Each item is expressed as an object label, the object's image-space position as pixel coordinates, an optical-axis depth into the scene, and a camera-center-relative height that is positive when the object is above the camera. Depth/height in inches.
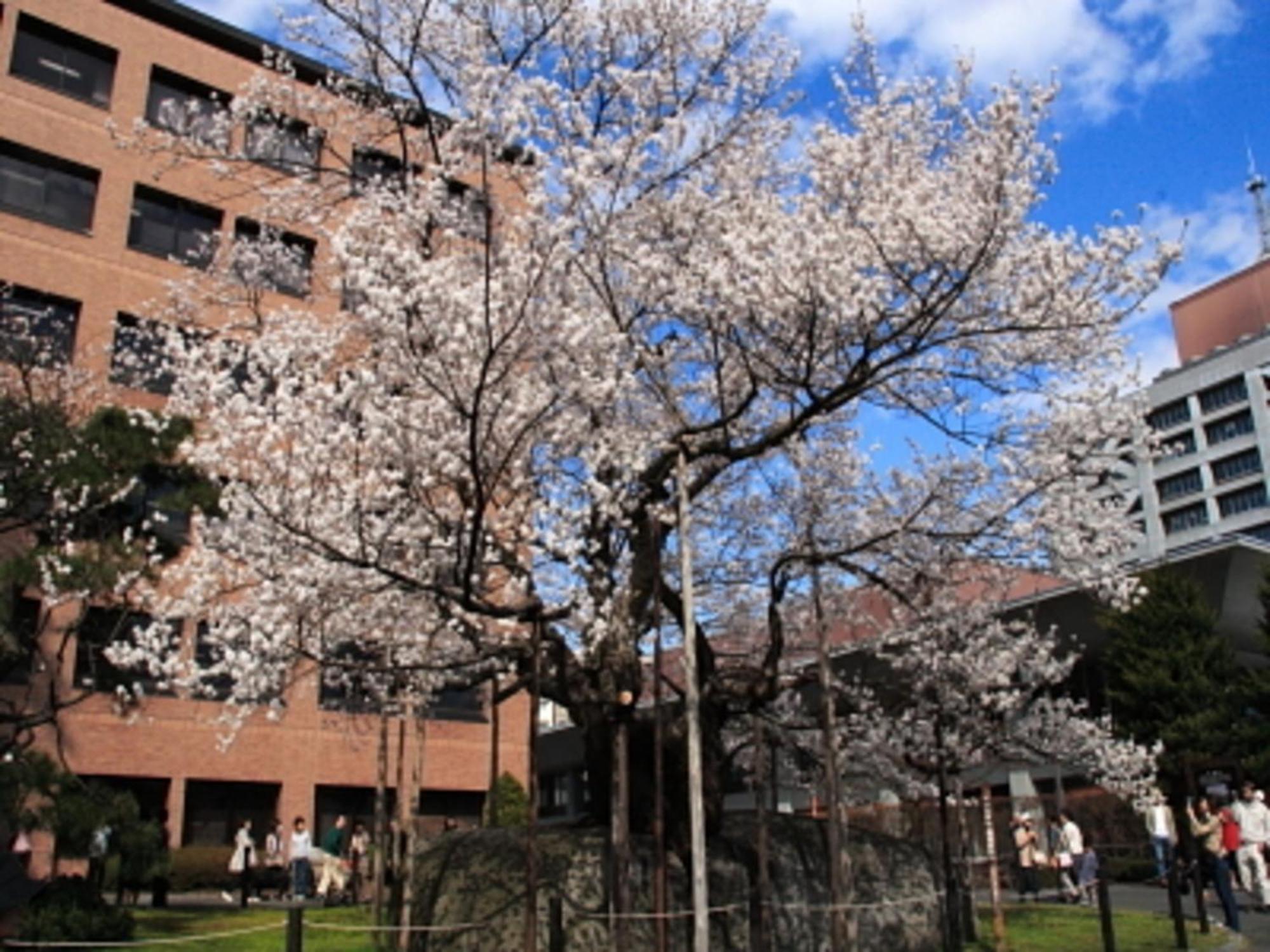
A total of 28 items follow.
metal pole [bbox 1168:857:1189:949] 503.2 -43.3
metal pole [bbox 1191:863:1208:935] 554.6 -46.0
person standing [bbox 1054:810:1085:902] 777.6 -25.1
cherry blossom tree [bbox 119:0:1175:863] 400.5 +180.4
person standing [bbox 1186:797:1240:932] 565.6 -22.1
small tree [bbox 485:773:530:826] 1198.9 +25.6
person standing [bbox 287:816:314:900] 819.4 -18.3
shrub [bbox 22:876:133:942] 497.4 -34.7
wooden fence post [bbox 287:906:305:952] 308.8 -25.6
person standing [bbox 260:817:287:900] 1050.1 -31.7
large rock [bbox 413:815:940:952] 424.5 -26.6
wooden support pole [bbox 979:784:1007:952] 506.0 -38.8
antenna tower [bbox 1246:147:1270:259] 3474.4 +1783.0
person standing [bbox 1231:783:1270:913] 642.8 -18.3
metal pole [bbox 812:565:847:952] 442.3 +4.3
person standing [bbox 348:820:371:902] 947.3 -25.6
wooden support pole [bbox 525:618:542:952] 346.0 -10.5
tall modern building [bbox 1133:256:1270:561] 2800.2 +948.5
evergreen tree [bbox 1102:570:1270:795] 1103.6 +122.0
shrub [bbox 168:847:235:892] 1056.8 -32.6
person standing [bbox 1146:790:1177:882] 748.0 -12.0
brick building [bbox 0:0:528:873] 1114.7 +588.0
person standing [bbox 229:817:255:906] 833.0 -19.1
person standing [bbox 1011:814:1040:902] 808.1 -28.1
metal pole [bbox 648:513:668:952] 373.7 +6.7
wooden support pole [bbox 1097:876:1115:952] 474.0 -42.3
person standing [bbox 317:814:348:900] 887.7 -25.9
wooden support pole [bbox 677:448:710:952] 355.9 +18.7
